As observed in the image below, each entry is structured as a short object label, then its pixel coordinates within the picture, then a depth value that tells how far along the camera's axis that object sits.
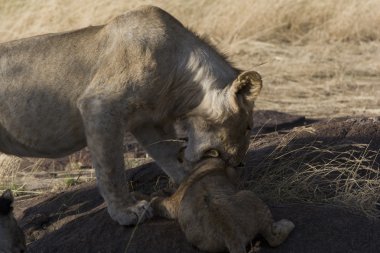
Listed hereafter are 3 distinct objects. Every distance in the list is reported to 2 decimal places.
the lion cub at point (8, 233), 12.87
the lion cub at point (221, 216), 11.16
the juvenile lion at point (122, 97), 12.91
